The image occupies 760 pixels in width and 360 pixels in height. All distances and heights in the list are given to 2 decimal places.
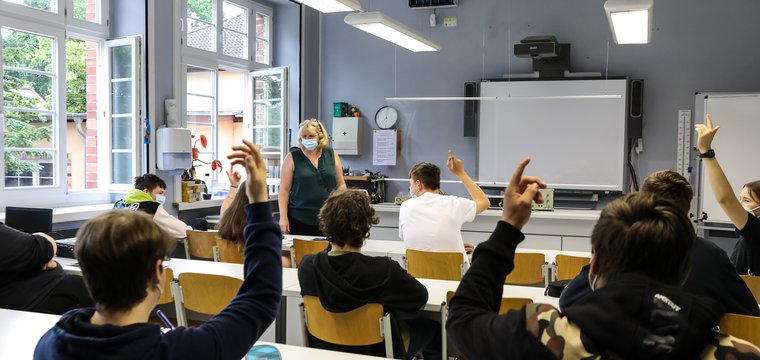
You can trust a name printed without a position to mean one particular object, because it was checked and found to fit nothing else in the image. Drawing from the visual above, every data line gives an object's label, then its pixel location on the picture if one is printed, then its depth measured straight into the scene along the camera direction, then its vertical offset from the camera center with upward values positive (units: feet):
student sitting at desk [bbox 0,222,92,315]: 9.80 -2.15
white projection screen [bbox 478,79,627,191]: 23.25 +0.81
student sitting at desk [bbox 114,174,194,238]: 14.19 -1.19
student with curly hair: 8.00 -1.59
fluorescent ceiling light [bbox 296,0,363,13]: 15.70 +3.69
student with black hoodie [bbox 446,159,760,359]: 3.40 -0.85
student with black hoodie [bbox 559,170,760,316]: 6.84 -1.39
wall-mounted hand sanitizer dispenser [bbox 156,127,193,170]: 18.81 +0.05
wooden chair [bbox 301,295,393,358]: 7.91 -2.21
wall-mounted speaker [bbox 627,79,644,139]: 22.86 +1.75
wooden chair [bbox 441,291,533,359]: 7.64 -1.82
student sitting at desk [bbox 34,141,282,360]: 3.88 -1.10
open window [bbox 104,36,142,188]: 18.60 +0.91
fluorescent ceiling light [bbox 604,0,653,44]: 13.67 +3.23
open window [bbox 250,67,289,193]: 25.76 +1.24
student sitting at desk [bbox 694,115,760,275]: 9.49 -0.89
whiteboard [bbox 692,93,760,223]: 21.25 +0.56
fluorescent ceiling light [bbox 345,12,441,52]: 17.39 +3.62
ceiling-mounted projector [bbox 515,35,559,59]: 22.48 +3.79
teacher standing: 15.85 -0.82
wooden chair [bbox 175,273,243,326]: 9.10 -2.08
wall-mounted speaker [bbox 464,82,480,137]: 24.93 +1.63
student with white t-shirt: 12.34 -1.30
